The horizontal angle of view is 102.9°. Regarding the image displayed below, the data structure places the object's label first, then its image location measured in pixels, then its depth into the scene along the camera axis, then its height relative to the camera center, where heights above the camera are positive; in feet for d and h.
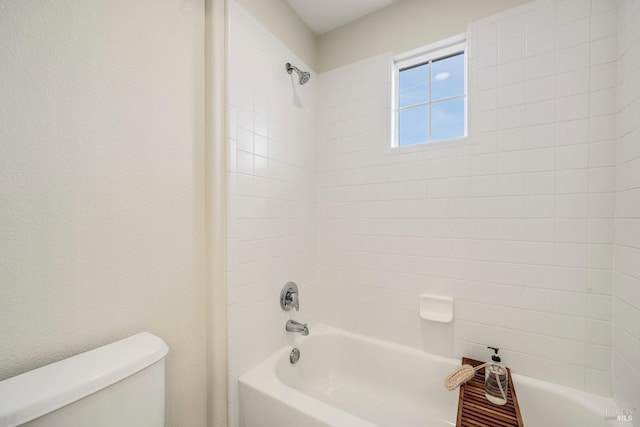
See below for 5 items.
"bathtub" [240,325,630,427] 3.69 -3.23
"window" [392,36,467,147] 5.13 +2.43
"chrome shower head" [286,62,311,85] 5.35 +2.92
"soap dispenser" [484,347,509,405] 3.78 -2.75
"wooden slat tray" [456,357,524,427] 3.34 -2.84
